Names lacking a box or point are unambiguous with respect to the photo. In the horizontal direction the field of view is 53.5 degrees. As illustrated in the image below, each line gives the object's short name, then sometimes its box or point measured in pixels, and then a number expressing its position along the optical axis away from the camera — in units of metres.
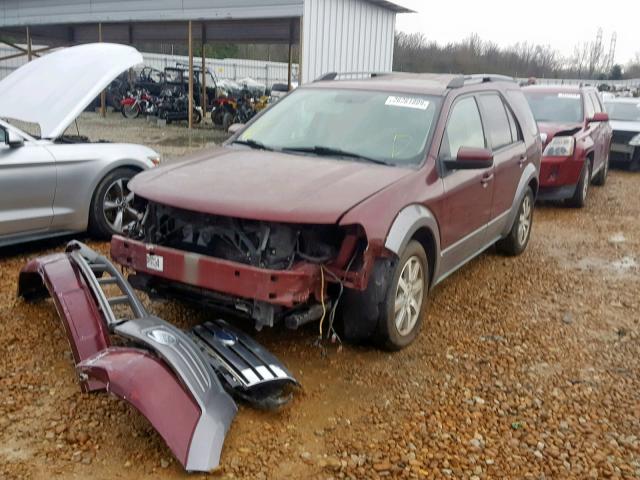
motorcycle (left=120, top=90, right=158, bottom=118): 20.66
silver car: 5.43
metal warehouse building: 14.15
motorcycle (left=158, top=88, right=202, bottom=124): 19.80
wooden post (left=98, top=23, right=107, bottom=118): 21.10
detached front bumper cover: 2.86
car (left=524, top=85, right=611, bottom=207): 8.89
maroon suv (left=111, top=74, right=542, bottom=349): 3.57
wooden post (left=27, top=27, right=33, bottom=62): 21.59
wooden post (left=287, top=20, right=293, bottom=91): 18.14
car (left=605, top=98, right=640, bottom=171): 13.41
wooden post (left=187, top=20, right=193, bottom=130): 16.42
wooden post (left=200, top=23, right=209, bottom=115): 21.54
